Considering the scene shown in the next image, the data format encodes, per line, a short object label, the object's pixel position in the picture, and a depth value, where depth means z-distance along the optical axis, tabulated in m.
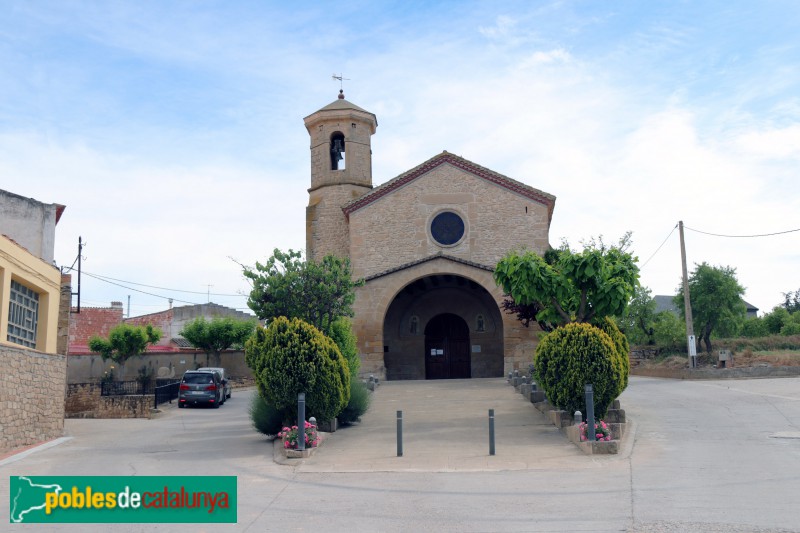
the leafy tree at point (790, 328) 51.84
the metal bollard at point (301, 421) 12.95
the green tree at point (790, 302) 72.50
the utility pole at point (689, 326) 31.00
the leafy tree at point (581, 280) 15.59
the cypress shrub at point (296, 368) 14.42
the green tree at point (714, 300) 38.34
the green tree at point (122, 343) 33.53
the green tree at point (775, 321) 57.75
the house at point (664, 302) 79.53
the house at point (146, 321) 46.66
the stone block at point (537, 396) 18.29
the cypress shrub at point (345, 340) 19.62
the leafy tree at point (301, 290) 18.47
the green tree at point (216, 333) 40.44
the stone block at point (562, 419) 14.66
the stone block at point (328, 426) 15.17
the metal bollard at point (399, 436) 12.80
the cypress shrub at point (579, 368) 13.70
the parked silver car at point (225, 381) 30.03
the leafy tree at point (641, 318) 46.88
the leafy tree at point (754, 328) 56.88
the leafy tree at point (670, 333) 42.84
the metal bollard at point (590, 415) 12.56
